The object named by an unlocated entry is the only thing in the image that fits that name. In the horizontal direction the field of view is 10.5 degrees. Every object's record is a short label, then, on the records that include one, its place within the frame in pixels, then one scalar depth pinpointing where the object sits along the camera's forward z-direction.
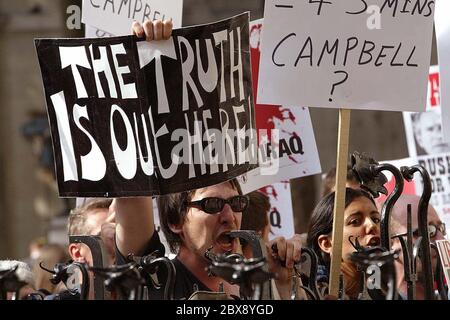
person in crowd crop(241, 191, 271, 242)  9.63
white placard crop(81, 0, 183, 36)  9.98
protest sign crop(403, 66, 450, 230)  11.95
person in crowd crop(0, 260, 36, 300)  7.74
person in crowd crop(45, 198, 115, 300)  9.01
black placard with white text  7.95
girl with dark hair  8.84
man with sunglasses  8.05
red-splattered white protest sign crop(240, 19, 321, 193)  10.45
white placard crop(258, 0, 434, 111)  8.60
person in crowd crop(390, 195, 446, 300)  9.94
